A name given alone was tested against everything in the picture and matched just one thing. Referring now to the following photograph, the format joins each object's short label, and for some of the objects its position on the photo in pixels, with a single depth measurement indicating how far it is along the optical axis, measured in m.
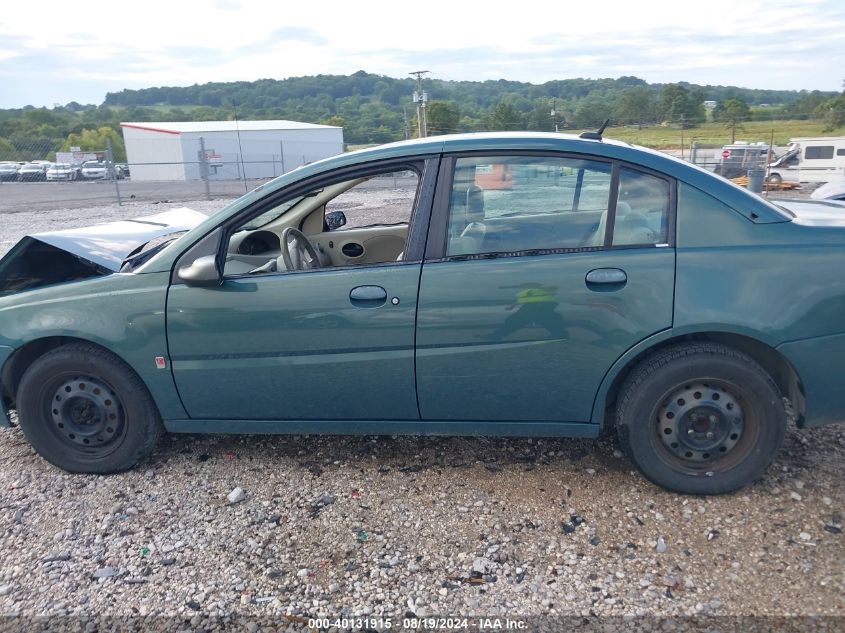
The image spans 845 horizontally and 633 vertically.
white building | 37.12
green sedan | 3.15
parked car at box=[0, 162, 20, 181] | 38.50
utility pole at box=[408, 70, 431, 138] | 30.01
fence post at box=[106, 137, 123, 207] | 21.61
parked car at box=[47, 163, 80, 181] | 39.47
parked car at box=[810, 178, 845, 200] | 8.62
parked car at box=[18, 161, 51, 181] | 38.56
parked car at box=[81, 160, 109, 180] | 39.53
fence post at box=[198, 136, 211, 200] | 23.70
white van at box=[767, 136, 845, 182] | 23.94
